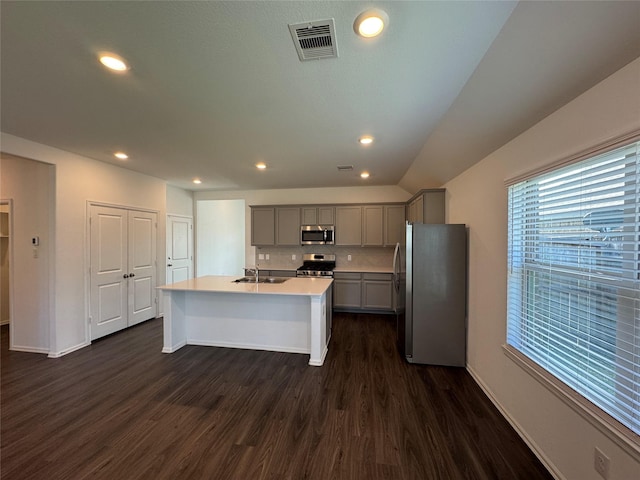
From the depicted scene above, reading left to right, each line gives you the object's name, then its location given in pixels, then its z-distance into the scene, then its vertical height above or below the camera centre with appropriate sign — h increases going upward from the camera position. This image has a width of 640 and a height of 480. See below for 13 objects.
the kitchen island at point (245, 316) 3.28 -1.09
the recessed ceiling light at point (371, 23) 1.23 +1.09
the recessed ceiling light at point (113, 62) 1.56 +1.12
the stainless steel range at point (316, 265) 5.14 -0.64
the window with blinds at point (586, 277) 1.25 -0.25
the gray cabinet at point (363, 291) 4.99 -1.11
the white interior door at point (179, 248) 5.32 -0.28
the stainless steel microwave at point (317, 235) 5.33 +0.03
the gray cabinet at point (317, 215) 5.39 +0.45
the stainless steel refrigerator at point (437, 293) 3.00 -0.69
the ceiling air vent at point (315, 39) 1.32 +1.11
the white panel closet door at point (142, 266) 4.32 -0.55
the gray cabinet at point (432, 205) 3.79 +0.47
